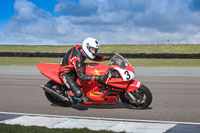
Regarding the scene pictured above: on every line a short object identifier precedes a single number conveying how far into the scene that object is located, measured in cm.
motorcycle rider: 1335
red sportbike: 1345
